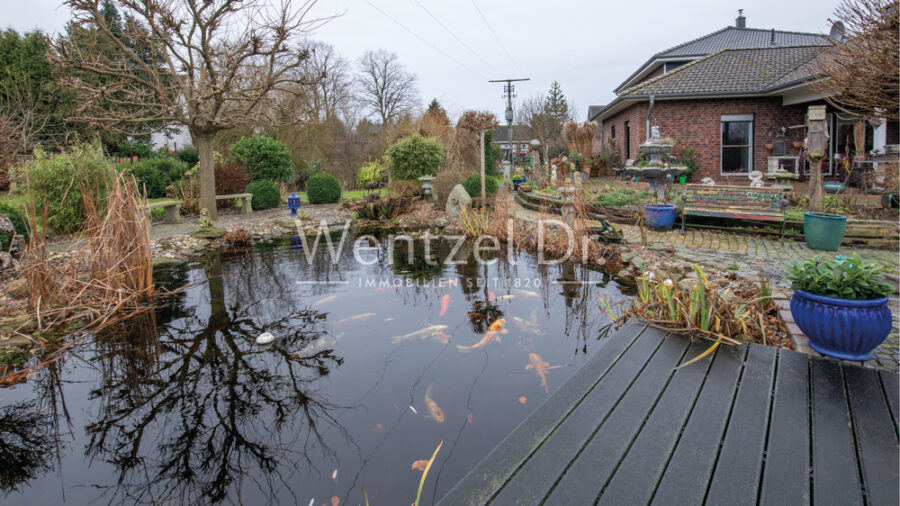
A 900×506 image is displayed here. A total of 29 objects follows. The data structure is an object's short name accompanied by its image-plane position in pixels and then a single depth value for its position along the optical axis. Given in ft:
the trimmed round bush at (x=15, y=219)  22.05
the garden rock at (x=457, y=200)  33.76
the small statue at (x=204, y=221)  28.86
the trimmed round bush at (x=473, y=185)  38.68
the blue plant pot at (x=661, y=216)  24.90
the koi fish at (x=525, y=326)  13.46
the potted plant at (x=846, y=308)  8.41
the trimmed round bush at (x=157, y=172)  42.53
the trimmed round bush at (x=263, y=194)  39.65
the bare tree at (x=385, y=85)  102.68
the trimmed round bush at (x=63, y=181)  25.77
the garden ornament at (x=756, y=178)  36.63
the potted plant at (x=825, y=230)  18.78
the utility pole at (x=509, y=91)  76.69
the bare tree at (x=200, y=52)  28.32
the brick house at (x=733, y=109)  42.55
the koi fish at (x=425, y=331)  13.29
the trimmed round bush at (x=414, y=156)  43.52
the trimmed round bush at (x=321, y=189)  43.55
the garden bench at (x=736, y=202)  22.04
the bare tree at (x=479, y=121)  42.01
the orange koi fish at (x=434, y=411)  9.35
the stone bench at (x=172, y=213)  32.68
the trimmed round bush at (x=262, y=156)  44.16
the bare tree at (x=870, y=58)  18.30
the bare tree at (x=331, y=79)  83.15
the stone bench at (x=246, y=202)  37.94
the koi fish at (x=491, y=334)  12.55
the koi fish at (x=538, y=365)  10.82
